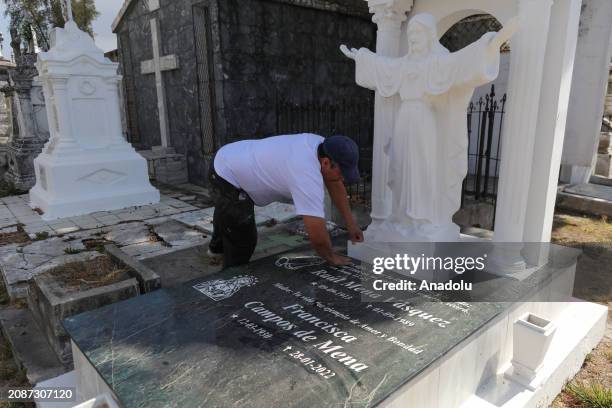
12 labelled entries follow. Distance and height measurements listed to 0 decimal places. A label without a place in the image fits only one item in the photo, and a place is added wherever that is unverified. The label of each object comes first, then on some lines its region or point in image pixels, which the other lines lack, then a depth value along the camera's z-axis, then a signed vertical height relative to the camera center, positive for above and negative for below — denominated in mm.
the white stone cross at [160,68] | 7993 +738
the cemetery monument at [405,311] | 1836 -1116
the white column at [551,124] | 2457 -116
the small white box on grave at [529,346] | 2164 -1229
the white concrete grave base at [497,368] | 1951 -1334
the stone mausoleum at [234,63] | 6777 +747
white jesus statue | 2566 -107
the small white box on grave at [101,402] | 1751 -1200
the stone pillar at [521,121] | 2421 -96
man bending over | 2627 -510
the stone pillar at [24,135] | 7555 -497
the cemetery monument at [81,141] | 5809 -483
